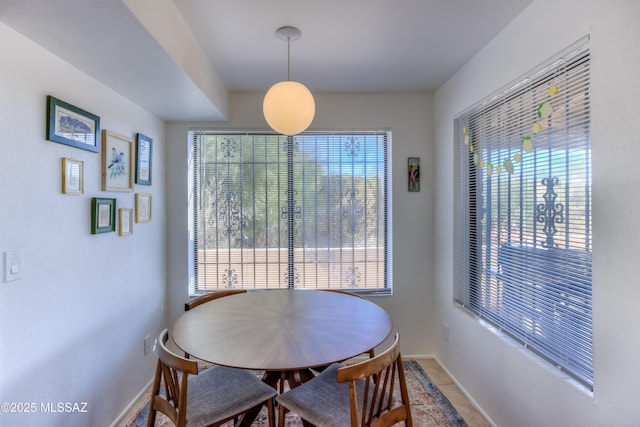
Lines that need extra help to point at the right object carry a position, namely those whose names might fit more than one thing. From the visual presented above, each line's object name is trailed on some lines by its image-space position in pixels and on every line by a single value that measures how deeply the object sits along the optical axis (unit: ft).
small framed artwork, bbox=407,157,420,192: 9.07
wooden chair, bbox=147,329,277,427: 4.08
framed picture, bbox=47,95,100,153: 4.82
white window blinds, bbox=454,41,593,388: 4.42
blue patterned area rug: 6.42
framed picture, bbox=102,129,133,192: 6.14
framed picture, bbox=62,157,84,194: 5.09
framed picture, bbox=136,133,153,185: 7.37
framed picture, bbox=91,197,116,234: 5.80
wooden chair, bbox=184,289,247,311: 6.52
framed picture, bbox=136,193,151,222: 7.34
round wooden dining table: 4.20
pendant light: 5.37
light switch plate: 4.16
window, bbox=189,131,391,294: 9.12
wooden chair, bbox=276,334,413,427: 3.91
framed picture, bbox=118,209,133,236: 6.63
